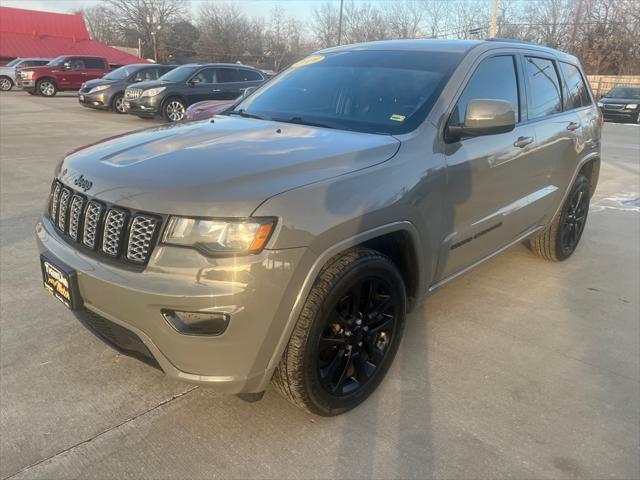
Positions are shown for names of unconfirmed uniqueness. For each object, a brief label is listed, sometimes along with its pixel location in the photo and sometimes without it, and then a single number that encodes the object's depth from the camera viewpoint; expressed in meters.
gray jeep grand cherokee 2.05
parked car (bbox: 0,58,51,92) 27.95
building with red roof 39.88
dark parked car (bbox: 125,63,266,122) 14.00
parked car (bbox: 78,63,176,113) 16.73
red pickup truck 23.14
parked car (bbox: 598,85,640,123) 21.61
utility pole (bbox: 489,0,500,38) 29.78
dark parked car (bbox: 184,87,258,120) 8.16
